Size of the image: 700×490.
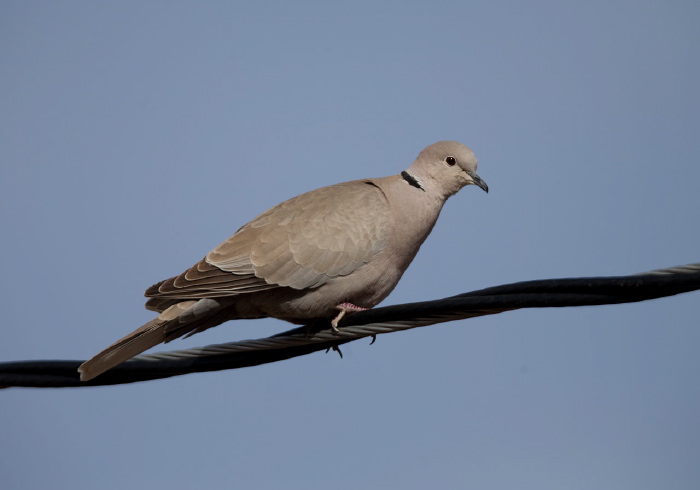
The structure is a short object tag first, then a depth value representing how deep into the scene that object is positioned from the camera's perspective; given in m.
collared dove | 9.89
